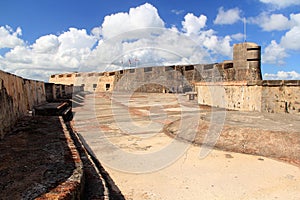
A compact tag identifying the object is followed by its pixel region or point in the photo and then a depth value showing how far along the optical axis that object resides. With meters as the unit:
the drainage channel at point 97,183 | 2.41
